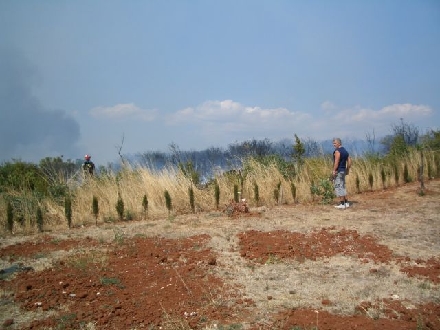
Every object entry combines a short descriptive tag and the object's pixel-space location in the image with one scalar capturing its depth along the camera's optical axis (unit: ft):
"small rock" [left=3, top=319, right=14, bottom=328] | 12.91
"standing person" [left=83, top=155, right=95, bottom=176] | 37.48
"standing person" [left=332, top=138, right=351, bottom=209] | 31.53
